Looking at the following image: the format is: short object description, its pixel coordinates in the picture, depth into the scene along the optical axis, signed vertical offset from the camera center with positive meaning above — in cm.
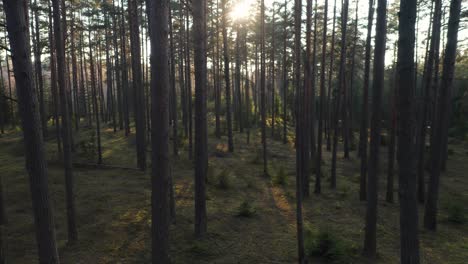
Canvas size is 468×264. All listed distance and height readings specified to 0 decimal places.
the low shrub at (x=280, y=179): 1577 -375
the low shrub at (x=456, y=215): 1145 -419
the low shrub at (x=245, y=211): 1109 -379
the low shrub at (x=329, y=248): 791 -384
